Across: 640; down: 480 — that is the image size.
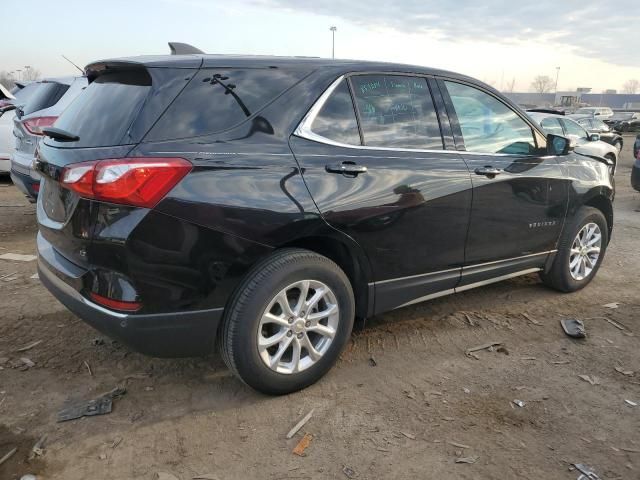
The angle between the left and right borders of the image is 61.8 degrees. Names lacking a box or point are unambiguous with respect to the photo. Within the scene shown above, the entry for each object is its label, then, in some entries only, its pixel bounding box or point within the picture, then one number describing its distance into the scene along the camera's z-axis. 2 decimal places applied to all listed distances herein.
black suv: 2.52
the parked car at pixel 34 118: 5.85
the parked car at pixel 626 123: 34.22
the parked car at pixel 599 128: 15.63
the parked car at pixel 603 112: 38.67
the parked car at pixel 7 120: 8.19
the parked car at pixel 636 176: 9.10
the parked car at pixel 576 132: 11.32
